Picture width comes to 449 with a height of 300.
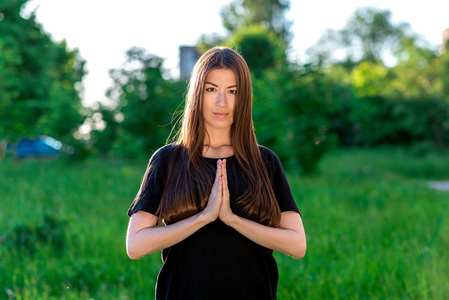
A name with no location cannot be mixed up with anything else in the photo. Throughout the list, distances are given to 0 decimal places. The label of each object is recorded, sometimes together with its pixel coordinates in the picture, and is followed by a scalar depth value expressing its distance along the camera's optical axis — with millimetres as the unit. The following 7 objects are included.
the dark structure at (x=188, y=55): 26545
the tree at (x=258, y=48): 24688
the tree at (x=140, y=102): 12875
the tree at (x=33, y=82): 14102
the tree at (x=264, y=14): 32906
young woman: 1850
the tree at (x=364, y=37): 52031
